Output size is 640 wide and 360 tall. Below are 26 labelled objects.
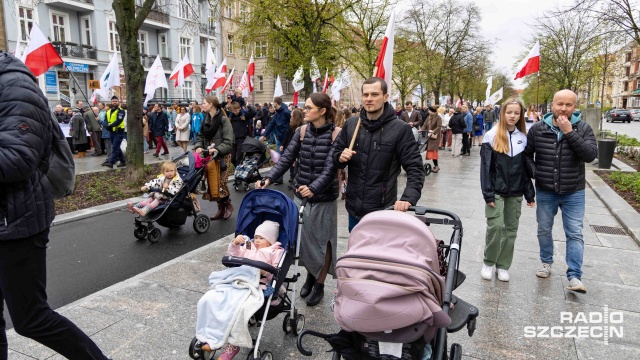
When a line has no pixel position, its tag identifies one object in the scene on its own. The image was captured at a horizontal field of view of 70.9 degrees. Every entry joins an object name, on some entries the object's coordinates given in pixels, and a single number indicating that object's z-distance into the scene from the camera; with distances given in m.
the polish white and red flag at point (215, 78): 18.92
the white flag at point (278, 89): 18.64
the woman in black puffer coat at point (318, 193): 4.12
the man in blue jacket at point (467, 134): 18.02
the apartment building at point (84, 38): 28.03
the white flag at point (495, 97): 22.34
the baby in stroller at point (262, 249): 3.15
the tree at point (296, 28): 18.78
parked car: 49.66
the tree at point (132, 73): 10.04
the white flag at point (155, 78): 15.41
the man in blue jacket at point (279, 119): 12.63
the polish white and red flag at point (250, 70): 19.47
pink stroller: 2.21
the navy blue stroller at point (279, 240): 3.09
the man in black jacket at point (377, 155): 3.66
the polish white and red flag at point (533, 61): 9.73
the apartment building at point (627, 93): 91.16
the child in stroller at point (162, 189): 6.38
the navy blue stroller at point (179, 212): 6.47
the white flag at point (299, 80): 19.80
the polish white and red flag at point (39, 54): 10.54
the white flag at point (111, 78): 13.71
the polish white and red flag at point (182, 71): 17.36
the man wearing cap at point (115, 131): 13.41
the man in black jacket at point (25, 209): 2.27
